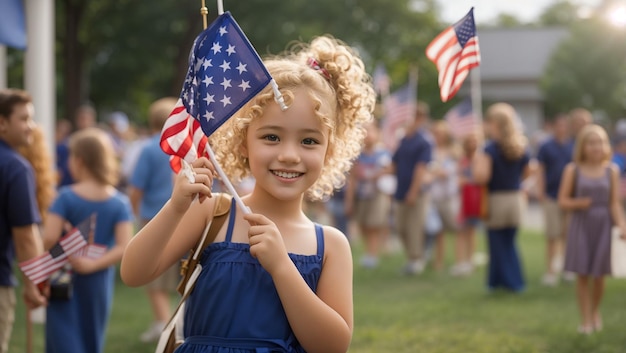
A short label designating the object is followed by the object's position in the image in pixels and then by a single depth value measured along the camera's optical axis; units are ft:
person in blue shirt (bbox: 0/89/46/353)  16.85
